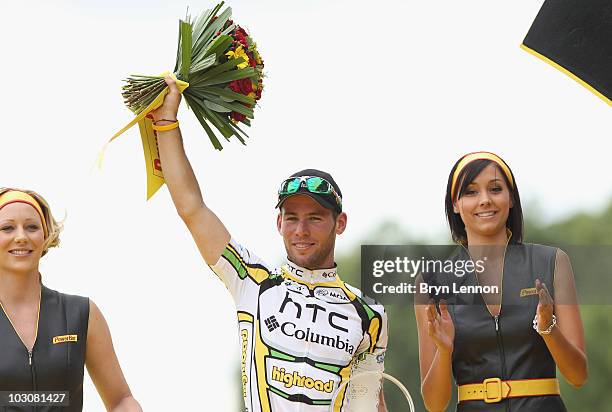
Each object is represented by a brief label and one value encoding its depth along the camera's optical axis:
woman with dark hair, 11.86
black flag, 10.42
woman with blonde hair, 12.21
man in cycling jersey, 11.64
